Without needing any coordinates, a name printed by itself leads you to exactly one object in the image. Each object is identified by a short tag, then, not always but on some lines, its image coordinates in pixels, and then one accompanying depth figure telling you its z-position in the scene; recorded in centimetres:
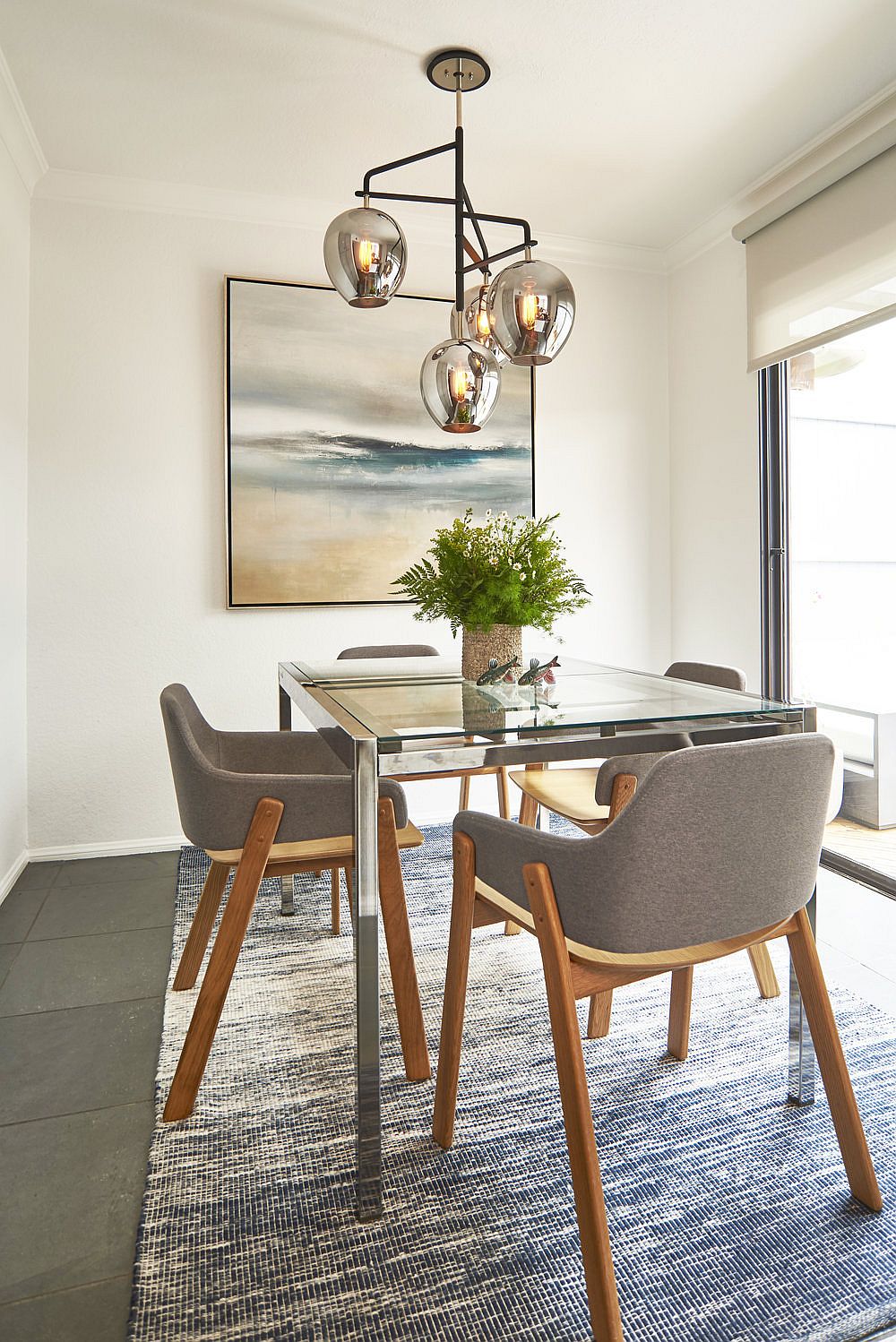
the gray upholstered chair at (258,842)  162
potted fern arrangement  202
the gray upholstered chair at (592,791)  173
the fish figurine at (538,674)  195
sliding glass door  293
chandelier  189
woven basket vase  208
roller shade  267
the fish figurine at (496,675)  200
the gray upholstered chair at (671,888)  114
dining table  132
